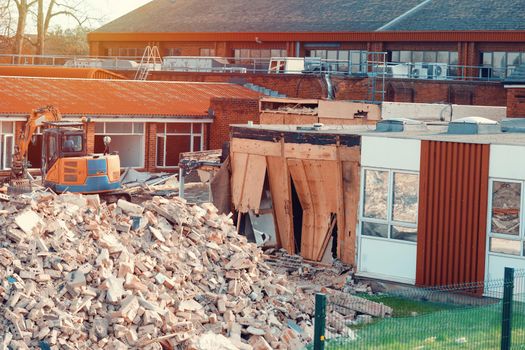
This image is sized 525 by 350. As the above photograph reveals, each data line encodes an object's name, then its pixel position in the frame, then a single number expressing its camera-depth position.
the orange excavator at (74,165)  30.75
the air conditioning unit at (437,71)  49.47
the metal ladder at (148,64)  58.00
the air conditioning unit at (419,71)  49.03
